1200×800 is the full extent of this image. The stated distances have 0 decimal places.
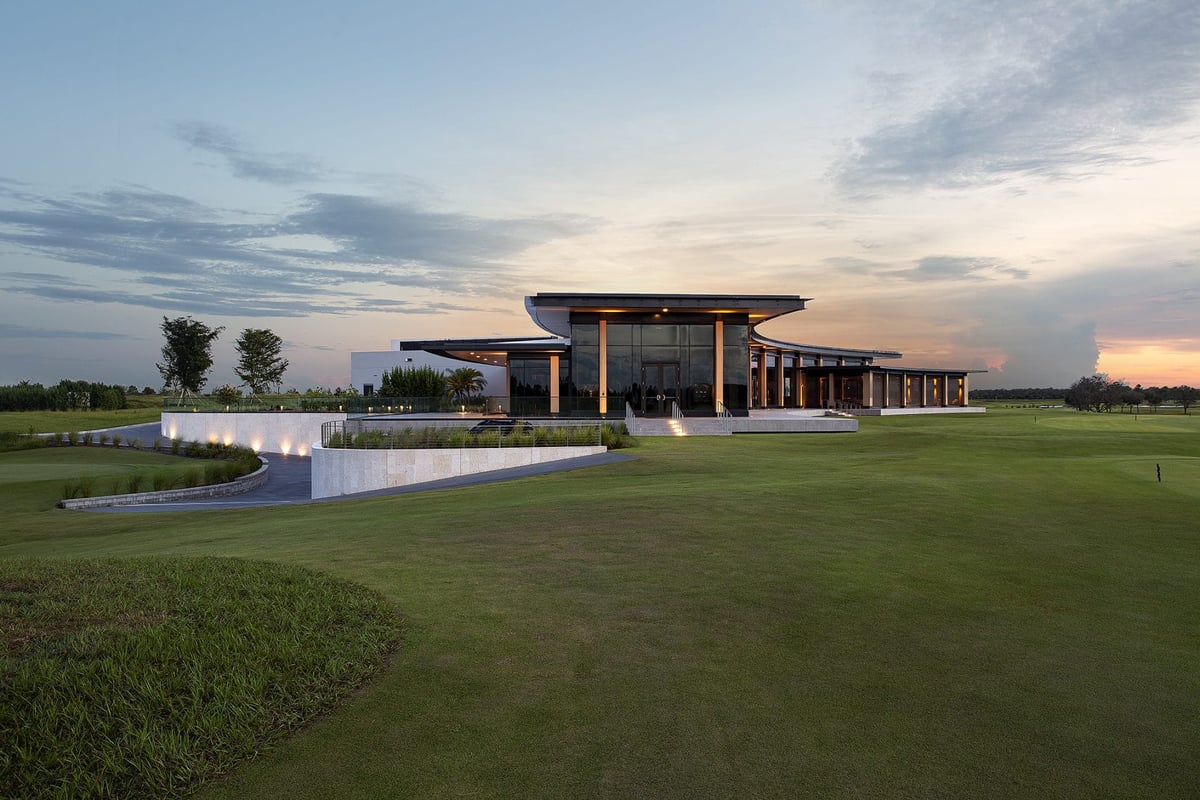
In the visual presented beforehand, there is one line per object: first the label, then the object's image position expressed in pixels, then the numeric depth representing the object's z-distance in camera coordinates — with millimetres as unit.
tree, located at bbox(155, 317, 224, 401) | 62844
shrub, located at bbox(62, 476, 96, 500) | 21312
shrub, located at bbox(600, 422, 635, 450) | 25547
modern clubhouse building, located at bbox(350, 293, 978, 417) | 35000
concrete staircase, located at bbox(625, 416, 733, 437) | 33125
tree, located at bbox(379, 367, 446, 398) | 51688
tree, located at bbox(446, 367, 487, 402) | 56006
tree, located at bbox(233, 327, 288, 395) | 82188
